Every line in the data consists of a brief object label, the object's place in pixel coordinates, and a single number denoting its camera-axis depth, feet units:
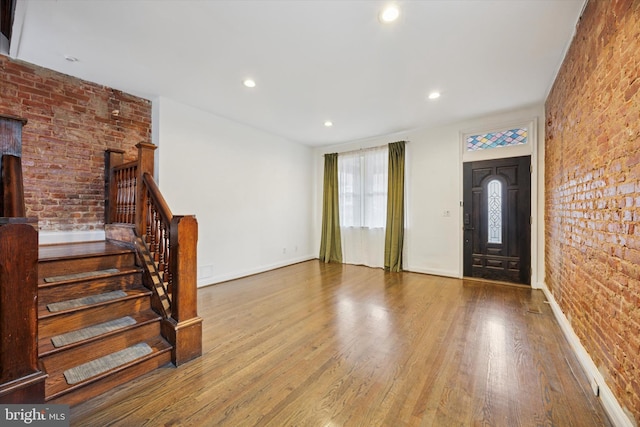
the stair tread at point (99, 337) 5.38
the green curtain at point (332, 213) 19.80
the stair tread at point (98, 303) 5.88
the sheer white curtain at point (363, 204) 17.98
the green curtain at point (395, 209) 16.72
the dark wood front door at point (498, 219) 13.30
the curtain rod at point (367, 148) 16.71
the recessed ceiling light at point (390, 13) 6.60
